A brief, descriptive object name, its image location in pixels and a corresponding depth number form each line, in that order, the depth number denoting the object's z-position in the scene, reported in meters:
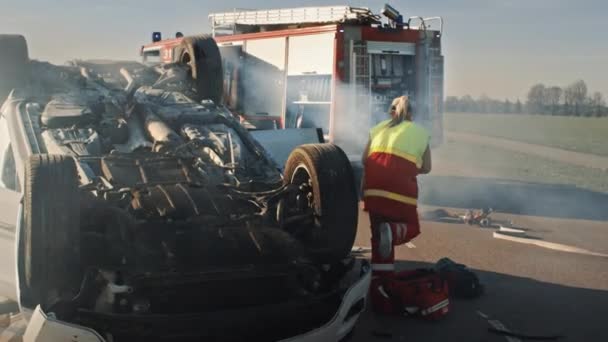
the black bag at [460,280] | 6.12
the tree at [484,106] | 57.29
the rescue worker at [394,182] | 5.89
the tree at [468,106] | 57.66
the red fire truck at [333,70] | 11.32
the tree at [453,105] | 58.69
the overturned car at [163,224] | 3.84
